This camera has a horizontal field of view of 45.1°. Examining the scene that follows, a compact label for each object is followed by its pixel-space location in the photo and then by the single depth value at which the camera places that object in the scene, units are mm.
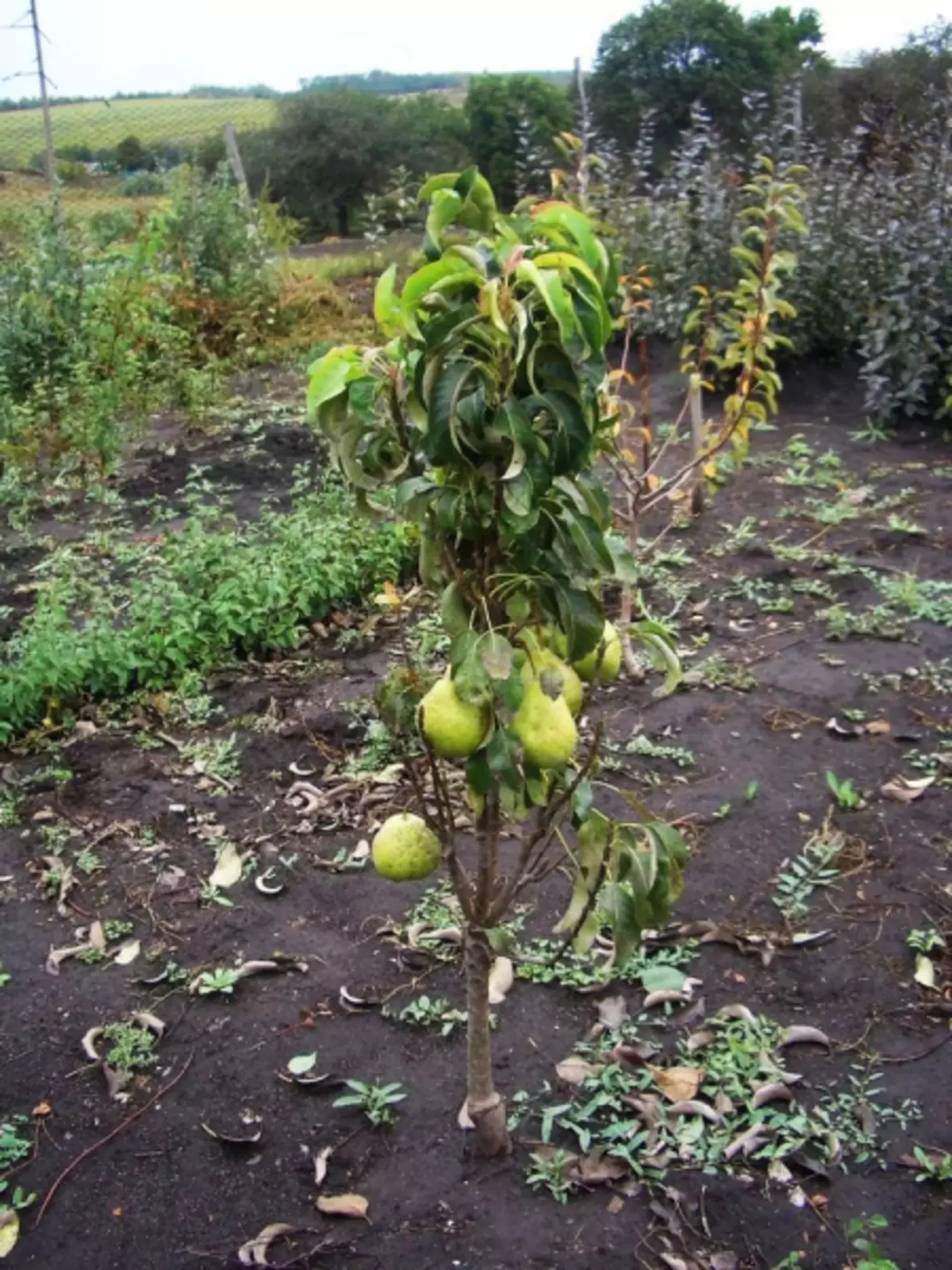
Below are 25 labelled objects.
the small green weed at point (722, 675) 4172
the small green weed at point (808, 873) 3045
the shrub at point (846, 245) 6930
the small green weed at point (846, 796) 3441
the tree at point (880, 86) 10719
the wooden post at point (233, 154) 11711
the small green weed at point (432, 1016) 2727
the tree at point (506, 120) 12148
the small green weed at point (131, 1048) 2656
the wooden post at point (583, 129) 4422
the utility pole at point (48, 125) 9688
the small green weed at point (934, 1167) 2230
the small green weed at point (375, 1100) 2465
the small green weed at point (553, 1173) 2258
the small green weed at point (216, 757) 3803
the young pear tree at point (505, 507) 1523
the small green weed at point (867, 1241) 2020
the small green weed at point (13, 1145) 2439
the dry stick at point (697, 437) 5070
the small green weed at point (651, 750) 3721
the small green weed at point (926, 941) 2848
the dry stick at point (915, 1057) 2535
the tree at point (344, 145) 13266
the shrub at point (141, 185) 11484
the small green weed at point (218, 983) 2865
